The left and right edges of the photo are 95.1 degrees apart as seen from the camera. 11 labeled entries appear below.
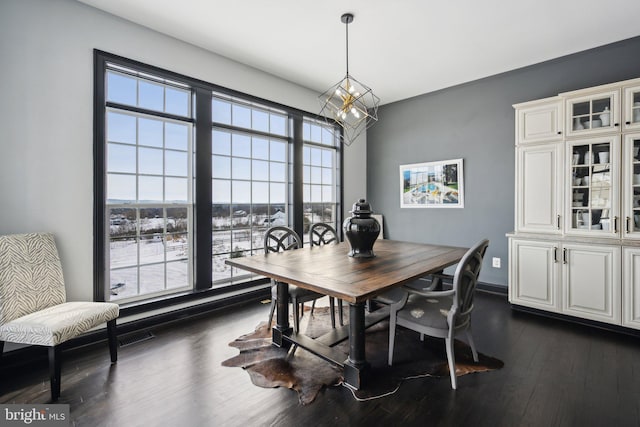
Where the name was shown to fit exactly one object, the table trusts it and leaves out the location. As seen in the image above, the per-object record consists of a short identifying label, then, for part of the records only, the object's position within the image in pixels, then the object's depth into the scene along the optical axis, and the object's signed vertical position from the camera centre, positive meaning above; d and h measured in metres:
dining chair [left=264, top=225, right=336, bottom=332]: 2.56 -0.71
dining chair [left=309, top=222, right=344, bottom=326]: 3.56 -0.29
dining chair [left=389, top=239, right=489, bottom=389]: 1.95 -0.72
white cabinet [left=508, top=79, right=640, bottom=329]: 2.82 +0.07
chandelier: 2.46 +1.65
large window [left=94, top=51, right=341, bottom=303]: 2.79 +0.38
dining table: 1.80 -0.43
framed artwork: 4.45 +0.44
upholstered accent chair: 1.87 -0.69
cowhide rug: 2.02 -1.17
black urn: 2.51 -0.15
